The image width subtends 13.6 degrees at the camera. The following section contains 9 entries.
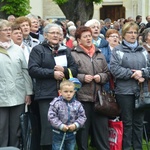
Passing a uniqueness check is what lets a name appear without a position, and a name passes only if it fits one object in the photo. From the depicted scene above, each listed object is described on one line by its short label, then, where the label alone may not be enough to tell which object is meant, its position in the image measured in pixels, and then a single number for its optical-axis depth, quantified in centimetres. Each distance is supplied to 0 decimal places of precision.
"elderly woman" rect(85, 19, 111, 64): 1040
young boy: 845
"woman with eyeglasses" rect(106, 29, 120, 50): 1088
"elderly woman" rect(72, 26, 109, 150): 926
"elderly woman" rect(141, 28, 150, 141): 1024
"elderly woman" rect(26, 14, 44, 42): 1098
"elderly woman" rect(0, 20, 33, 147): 881
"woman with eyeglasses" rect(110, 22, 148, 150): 930
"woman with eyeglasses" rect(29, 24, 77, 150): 879
